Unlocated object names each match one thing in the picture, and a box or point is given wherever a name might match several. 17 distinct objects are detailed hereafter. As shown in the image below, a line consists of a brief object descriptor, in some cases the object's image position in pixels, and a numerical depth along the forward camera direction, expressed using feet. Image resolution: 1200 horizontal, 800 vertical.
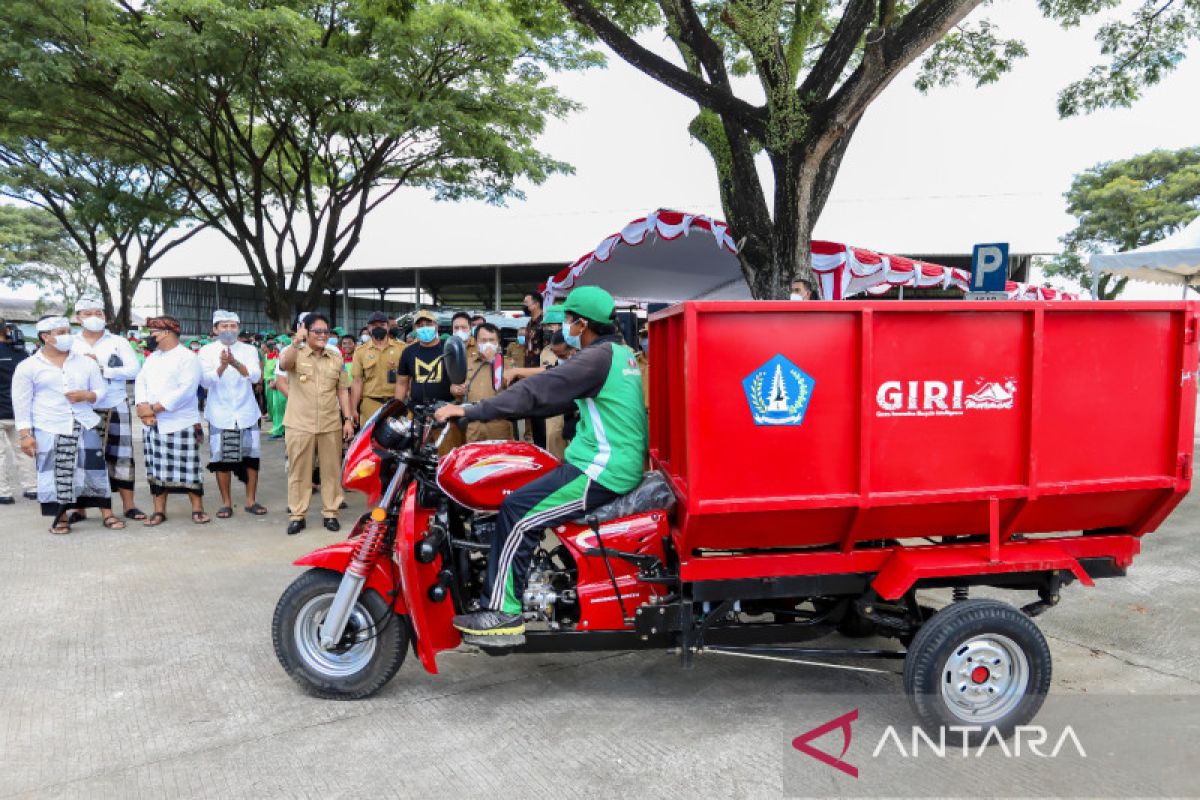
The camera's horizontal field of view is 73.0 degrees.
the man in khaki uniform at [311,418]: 22.49
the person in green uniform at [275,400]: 42.47
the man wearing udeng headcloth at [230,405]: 24.18
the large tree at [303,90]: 39.29
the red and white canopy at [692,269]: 38.86
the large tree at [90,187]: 61.00
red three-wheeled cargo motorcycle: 9.73
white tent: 34.63
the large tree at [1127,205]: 88.22
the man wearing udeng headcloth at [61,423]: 22.25
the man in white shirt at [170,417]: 22.79
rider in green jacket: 10.93
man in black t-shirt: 23.50
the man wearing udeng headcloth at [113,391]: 23.27
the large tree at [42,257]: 121.90
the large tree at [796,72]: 24.26
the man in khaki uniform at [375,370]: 26.73
